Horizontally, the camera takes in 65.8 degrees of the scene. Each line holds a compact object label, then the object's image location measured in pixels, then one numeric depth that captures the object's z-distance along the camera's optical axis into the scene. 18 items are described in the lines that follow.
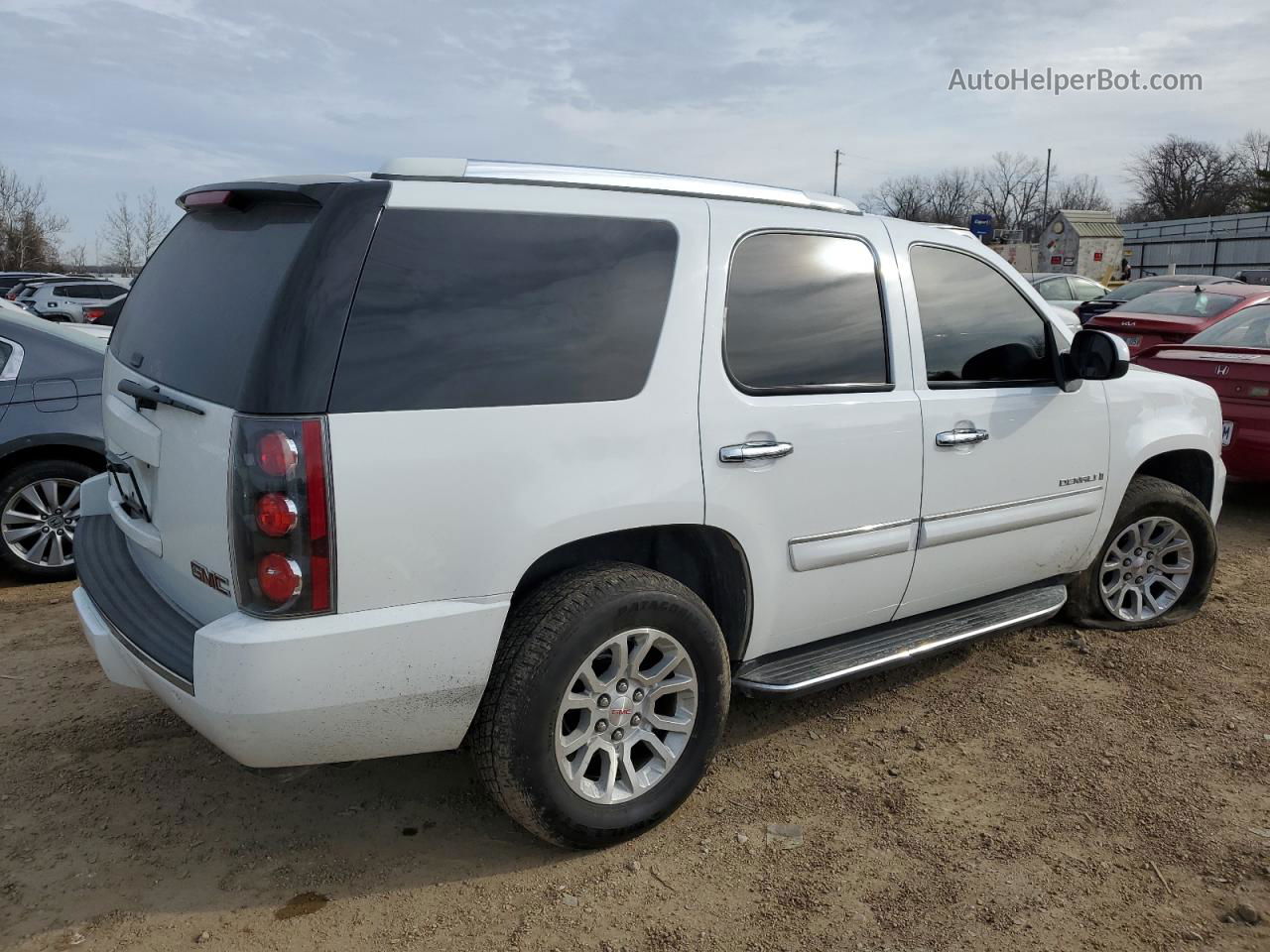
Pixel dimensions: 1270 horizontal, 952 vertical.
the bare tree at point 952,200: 85.75
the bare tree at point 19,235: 49.69
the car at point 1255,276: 27.79
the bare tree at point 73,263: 53.71
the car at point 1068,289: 19.78
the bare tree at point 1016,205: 87.56
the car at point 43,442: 5.45
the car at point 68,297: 22.14
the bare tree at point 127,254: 55.41
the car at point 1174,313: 10.38
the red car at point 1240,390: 6.76
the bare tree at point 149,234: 54.09
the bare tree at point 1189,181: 73.50
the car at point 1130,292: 15.53
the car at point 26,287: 24.23
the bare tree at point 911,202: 78.62
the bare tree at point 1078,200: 90.88
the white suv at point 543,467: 2.42
